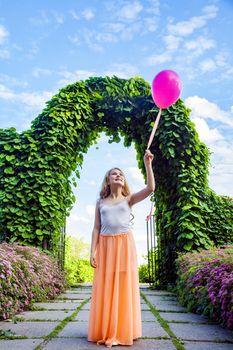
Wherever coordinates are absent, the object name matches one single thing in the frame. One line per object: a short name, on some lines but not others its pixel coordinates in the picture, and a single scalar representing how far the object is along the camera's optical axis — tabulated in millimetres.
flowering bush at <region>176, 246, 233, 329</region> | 4156
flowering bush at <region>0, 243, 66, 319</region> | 4758
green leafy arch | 7363
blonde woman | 3408
